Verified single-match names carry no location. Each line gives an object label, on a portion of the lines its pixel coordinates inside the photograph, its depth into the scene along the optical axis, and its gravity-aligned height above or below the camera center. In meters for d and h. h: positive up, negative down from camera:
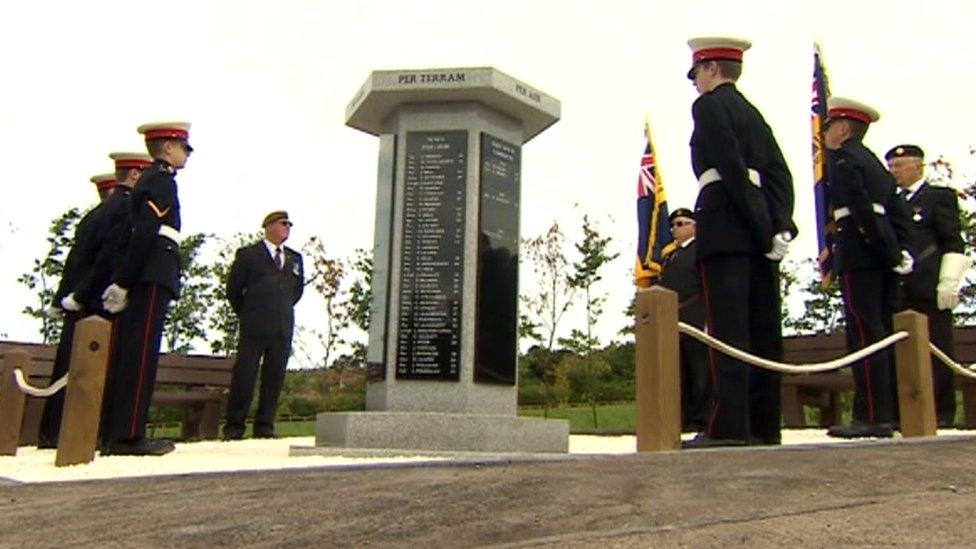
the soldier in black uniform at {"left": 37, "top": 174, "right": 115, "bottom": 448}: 8.27 +1.04
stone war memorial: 7.67 +1.50
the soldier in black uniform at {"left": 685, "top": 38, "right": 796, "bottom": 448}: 5.56 +1.25
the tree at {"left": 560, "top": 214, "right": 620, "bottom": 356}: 21.44 +3.80
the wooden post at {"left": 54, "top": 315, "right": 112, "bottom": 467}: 5.86 +0.20
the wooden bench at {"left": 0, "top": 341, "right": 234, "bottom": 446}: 9.91 +0.52
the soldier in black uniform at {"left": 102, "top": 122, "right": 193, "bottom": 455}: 6.60 +0.90
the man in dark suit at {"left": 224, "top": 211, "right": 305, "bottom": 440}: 10.08 +1.23
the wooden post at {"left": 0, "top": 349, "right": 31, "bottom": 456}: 7.27 +0.12
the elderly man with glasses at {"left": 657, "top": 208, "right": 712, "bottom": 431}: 9.13 +1.00
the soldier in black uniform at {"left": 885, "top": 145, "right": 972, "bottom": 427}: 8.20 +1.57
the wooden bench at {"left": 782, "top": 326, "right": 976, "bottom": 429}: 9.01 +0.70
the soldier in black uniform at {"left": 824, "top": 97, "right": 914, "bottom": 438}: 6.88 +1.44
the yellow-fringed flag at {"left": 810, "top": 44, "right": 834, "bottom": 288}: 8.64 +2.76
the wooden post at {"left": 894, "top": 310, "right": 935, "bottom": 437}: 6.57 +0.52
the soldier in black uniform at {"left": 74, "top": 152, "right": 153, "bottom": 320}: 7.73 +1.60
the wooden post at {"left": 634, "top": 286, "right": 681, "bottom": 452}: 5.08 +0.38
